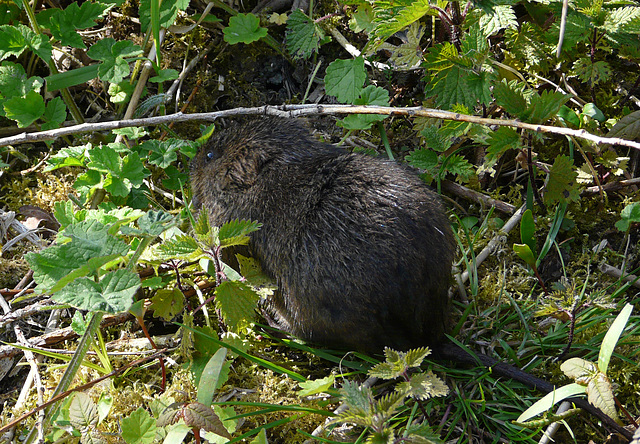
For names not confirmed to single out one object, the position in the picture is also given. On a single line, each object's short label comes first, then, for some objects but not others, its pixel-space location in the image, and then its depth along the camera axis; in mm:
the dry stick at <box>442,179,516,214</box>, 3584
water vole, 2576
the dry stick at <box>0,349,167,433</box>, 2453
